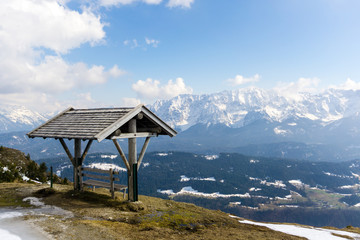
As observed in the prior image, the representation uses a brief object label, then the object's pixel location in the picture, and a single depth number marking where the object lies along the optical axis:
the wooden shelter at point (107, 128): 17.47
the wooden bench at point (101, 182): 19.09
